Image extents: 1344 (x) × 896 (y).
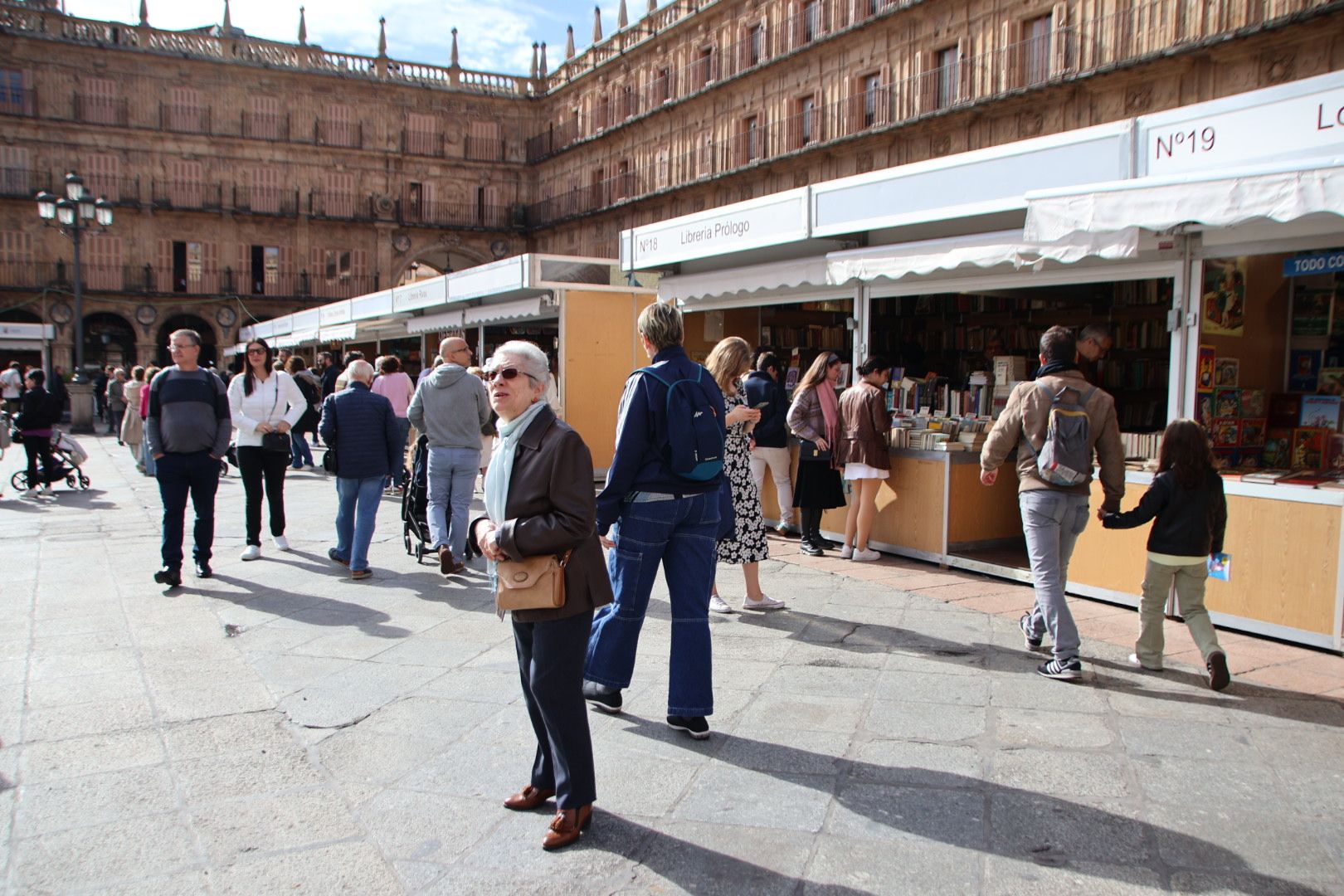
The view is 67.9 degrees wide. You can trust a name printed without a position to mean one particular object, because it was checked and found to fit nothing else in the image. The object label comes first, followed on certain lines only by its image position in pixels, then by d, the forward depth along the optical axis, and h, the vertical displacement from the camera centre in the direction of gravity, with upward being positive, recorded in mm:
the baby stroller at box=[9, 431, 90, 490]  11711 -1172
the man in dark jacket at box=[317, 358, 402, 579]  6754 -527
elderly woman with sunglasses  2895 -480
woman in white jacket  7242 -384
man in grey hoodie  6809 -461
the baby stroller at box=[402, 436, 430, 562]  7574 -962
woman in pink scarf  7562 -495
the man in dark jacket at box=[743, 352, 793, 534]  7336 -433
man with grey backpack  4570 -389
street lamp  19891 +3081
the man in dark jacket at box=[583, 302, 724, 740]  3725 -576
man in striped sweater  6277 -436
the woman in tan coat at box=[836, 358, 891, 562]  7270 -478
